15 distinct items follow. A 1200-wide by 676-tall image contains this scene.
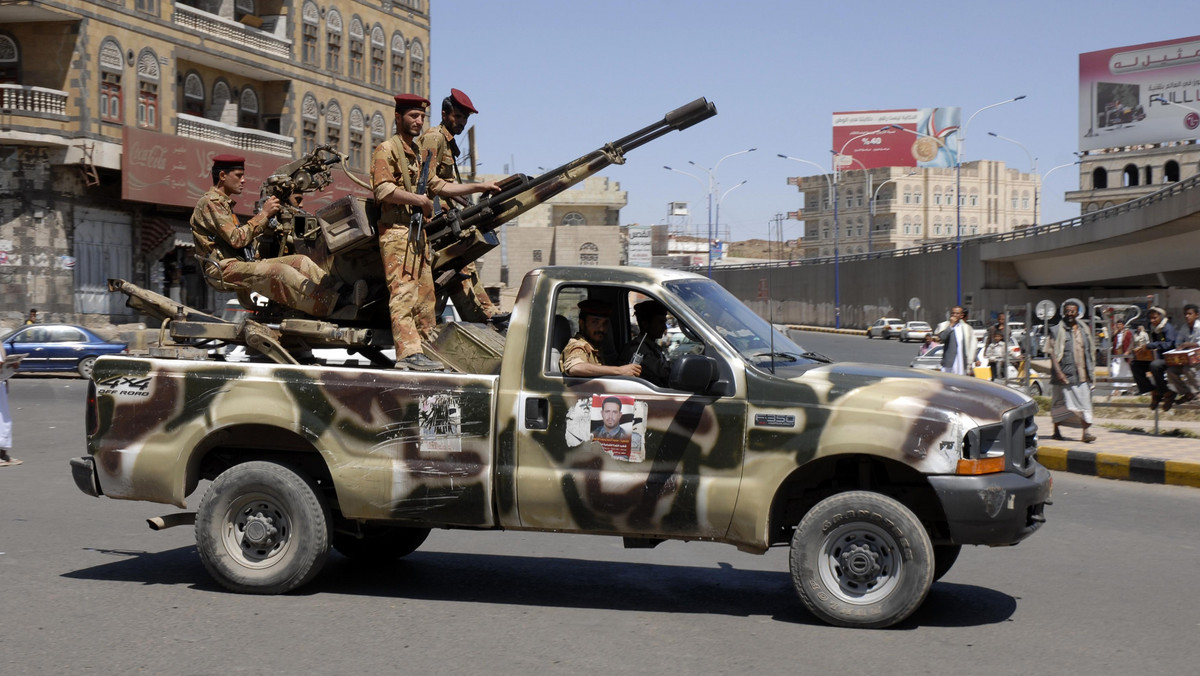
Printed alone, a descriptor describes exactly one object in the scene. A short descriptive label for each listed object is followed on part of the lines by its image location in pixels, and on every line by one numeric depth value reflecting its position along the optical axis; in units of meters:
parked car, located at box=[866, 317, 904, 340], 75.50
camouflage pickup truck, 6.27
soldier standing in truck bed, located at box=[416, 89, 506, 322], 8.49
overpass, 51.00
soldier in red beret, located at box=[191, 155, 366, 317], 8.04
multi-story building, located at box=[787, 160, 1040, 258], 149.88
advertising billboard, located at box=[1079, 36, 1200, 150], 94.81
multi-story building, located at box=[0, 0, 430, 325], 31.83
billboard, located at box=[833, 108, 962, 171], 133.38
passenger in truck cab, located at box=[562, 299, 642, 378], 6.71
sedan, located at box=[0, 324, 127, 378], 28.45
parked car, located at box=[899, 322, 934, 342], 69.40
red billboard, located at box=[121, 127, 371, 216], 33.44
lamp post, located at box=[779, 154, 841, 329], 89.96
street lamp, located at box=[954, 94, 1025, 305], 73.19
